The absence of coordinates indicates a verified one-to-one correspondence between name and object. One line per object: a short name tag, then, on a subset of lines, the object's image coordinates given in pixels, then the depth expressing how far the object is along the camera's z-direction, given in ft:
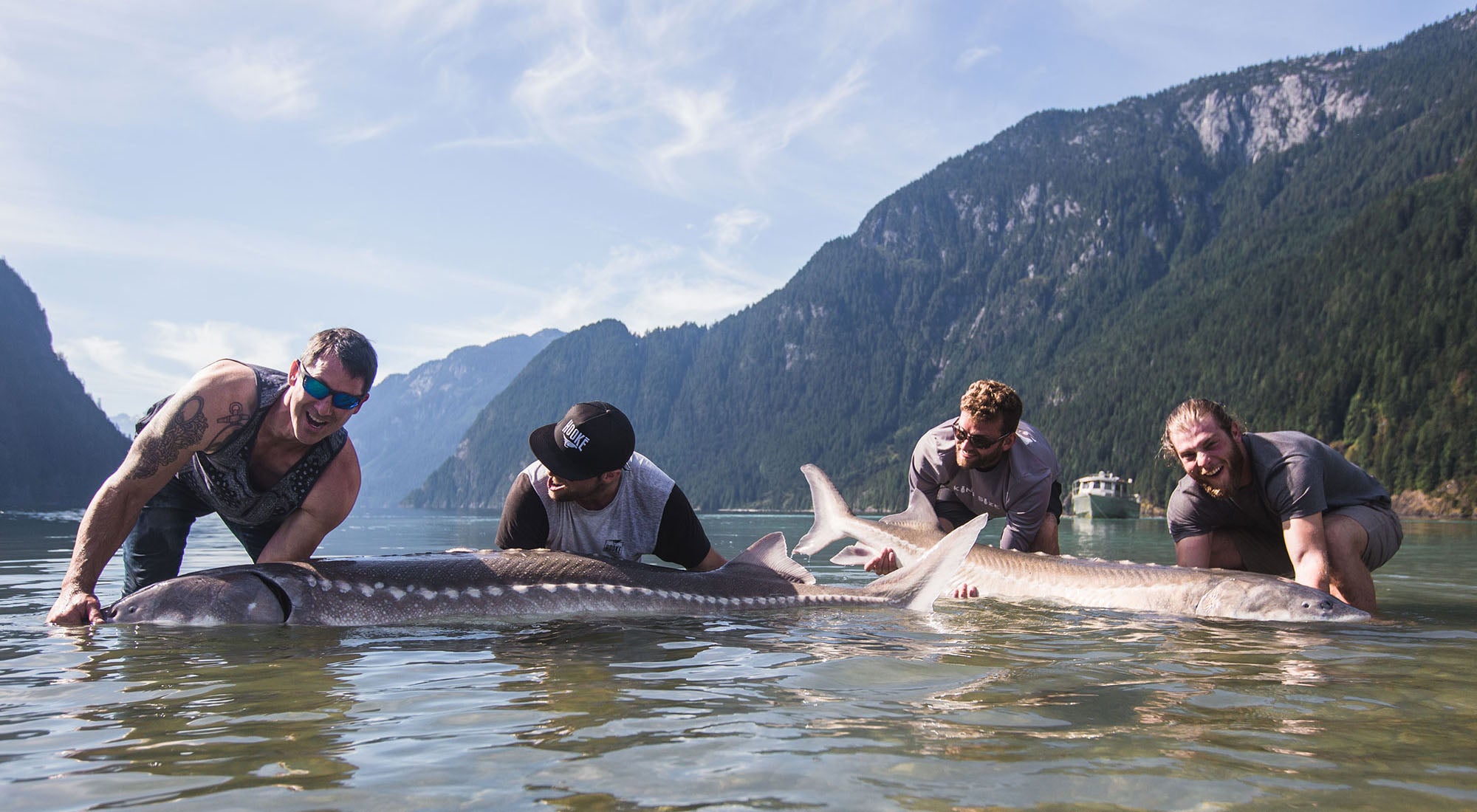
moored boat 245.04
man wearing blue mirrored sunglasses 17.74
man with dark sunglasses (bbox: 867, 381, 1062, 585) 25.55
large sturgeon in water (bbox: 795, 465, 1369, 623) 22.62
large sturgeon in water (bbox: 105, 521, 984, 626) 18.75
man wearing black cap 20.40
